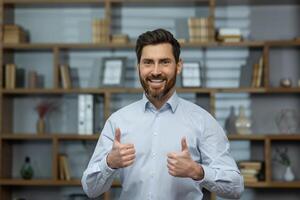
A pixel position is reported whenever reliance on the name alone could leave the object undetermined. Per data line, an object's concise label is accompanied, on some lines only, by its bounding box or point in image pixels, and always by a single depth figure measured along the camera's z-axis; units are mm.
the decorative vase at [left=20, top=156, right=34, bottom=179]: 4129
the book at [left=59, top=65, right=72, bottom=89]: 4168
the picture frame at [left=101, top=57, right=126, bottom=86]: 4160
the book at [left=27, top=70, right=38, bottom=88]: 4238
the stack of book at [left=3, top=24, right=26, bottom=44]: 4172
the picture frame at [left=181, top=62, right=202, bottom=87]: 4102
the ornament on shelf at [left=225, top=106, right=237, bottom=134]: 4145
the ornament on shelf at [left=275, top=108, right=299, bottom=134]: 4090
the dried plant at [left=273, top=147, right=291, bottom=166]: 4111
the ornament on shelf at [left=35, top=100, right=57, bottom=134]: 4215
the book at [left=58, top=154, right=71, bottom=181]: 4105
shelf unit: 4008
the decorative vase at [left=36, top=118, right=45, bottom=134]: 4207
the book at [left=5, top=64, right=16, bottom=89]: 4168
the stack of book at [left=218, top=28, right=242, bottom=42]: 4074
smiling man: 1700
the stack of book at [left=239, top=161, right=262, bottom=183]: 3986
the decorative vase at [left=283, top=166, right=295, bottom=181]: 4031
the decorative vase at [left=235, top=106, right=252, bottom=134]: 4078
